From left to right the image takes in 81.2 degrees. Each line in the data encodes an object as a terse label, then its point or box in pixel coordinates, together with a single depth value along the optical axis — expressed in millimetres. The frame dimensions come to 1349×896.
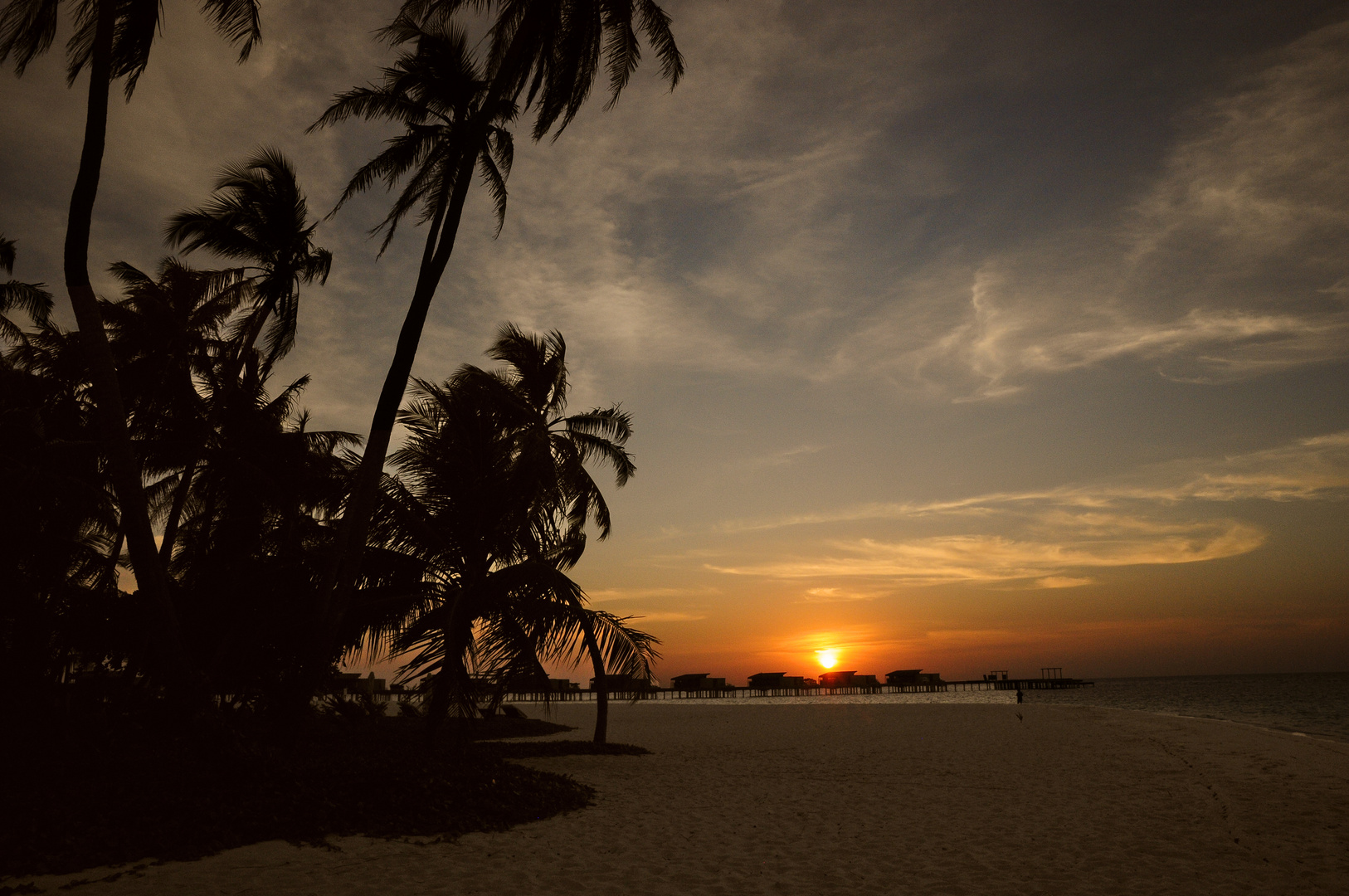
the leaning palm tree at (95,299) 10156
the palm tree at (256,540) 14258
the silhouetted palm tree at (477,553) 13609
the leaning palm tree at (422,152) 11984
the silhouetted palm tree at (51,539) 13117
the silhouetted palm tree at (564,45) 13961
